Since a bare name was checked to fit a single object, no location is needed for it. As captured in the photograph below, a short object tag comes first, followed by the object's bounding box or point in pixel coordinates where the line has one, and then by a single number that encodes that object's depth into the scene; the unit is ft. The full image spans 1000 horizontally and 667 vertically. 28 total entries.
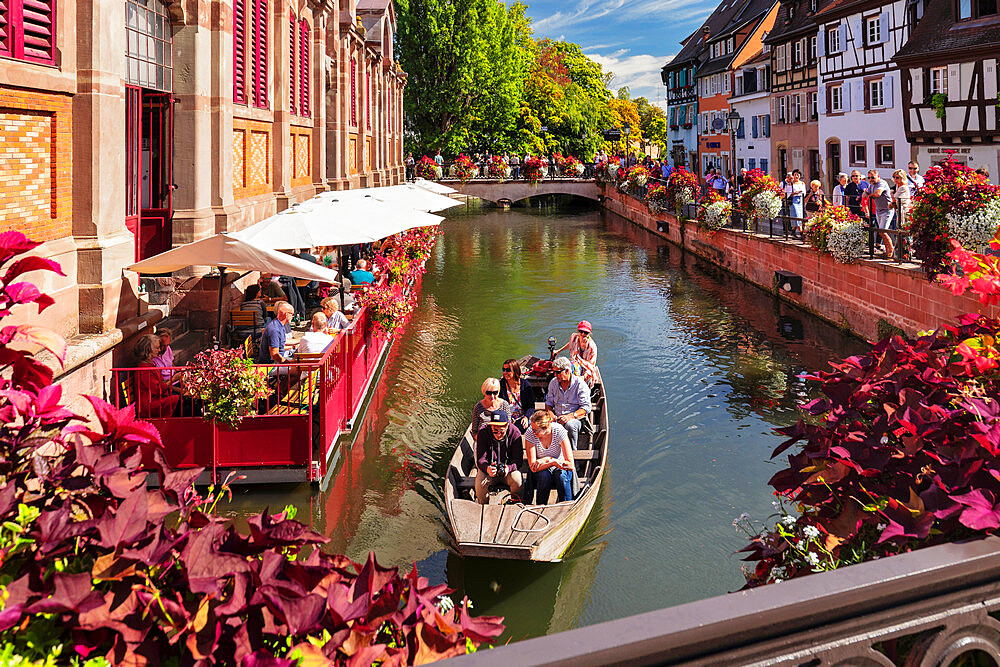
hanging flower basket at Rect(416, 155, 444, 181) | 193.16
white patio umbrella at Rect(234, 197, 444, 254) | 42.34
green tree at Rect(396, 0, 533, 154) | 188.96
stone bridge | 203.72
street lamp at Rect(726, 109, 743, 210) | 106.93
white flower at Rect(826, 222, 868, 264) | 61.16
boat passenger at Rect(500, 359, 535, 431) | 35.05
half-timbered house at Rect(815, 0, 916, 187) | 107.49
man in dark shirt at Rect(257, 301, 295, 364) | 34.88
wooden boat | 24.80
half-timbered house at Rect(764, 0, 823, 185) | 144.66
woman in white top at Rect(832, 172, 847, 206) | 69.31
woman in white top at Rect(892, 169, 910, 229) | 59.72
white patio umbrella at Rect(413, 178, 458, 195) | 99.10
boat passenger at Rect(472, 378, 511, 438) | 31.50
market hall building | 26.21
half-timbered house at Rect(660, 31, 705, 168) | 232.32
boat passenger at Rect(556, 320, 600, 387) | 42.63
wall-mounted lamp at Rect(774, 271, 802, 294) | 72.04
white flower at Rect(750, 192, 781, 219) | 81.41
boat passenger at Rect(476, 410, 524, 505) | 29.76
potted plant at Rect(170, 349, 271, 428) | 28.43
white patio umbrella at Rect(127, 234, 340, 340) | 32.73
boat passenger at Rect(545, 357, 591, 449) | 34.91
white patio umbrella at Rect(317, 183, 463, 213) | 65.51
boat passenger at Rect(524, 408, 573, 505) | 29.09
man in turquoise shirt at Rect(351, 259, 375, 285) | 56.54
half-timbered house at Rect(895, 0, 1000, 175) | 86.69
